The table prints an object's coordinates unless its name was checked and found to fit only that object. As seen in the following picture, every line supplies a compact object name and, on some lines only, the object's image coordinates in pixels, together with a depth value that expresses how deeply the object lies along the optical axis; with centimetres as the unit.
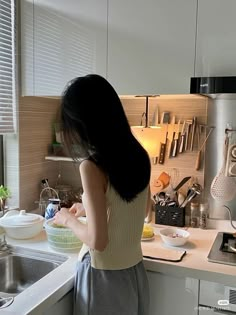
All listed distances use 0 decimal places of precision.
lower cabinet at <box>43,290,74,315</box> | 116
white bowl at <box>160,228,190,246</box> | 152
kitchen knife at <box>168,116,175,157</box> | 190
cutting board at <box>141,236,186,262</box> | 138
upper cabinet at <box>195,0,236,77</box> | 139
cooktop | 136
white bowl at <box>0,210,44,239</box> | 157
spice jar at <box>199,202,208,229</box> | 180
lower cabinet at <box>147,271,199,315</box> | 132
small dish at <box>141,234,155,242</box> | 161
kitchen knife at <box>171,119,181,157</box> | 190
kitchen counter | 107
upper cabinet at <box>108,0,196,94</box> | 147
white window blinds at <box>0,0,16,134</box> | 176
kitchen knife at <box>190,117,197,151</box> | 186
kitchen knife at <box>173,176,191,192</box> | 188
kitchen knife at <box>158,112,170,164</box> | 191
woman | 110
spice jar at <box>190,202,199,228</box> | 182
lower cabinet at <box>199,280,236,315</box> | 126
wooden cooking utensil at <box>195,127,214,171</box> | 185
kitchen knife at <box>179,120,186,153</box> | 188
